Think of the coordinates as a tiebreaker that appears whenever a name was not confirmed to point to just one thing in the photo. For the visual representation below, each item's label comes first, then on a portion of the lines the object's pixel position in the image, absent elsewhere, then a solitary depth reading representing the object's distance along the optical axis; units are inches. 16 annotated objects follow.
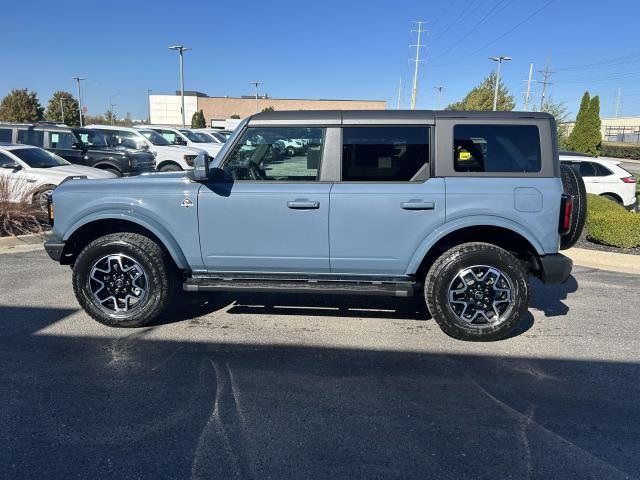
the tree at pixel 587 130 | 918.4
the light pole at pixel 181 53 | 1524.4
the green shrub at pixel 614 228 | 292.5
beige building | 3422.7
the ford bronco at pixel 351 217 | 164.4
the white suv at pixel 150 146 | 621.3
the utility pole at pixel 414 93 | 1957.7
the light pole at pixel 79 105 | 2335.3
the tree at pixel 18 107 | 2155.5
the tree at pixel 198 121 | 2412.6
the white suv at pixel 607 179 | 434.0
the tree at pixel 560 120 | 1143.3
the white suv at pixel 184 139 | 785.7
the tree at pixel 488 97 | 1862.7
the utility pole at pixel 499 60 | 1669.5
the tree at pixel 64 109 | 2508.6
